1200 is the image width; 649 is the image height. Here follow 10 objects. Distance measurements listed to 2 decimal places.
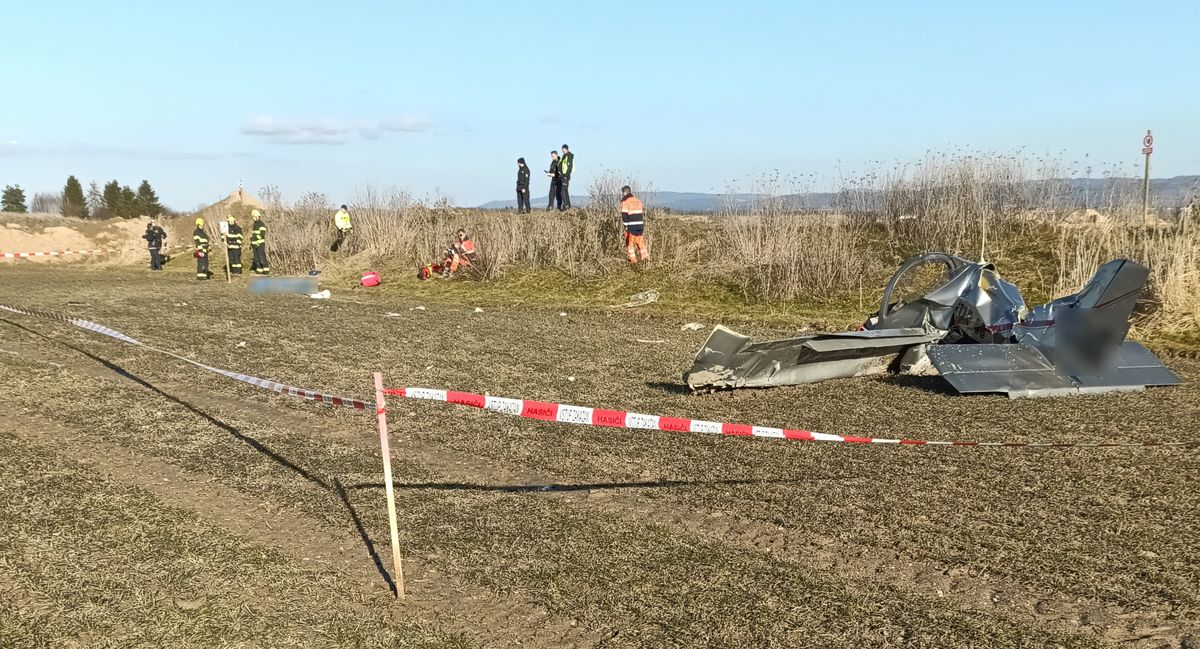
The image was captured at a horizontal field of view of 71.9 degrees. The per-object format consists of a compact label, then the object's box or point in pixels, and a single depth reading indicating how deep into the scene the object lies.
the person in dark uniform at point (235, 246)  24.67
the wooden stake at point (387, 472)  4.00
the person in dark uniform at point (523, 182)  26.70
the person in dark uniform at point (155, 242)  28.05
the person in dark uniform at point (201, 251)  24.69
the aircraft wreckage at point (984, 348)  8.47
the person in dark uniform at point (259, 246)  25.11
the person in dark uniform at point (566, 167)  25.61
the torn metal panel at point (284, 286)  21.09
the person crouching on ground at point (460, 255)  22.00
